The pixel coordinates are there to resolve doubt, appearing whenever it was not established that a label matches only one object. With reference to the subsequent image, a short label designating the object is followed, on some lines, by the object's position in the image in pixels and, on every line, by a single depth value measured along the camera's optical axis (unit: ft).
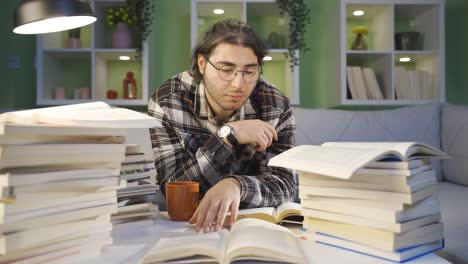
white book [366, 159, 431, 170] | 2.29
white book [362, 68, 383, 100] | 9.76
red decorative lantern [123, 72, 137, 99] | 10.02
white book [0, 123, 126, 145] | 1.84
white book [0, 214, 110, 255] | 1.87
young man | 4.40
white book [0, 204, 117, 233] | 1.91
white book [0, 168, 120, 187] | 1.85
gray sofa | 7.88
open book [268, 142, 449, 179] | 2.15
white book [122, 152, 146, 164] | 3.00
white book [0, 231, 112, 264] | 1.98
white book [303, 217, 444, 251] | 2.28
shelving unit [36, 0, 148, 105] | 9.46
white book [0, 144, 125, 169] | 1.88
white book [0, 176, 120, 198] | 1.88
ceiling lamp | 4.09
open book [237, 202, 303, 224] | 3.17
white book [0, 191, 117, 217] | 1.87
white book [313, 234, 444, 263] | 2.26
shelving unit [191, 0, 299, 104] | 9.56
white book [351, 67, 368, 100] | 9.66
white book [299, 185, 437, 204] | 2.27
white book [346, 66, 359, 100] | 9.66
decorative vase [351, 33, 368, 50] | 10.01
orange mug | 3.32
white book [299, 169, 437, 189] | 2.28
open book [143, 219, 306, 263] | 2.03
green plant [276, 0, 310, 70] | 9.44
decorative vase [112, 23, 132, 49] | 9.66
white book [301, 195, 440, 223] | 2.29
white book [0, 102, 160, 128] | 2.07
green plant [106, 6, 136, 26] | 9.62
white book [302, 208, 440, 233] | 2.27
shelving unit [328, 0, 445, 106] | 9.64
